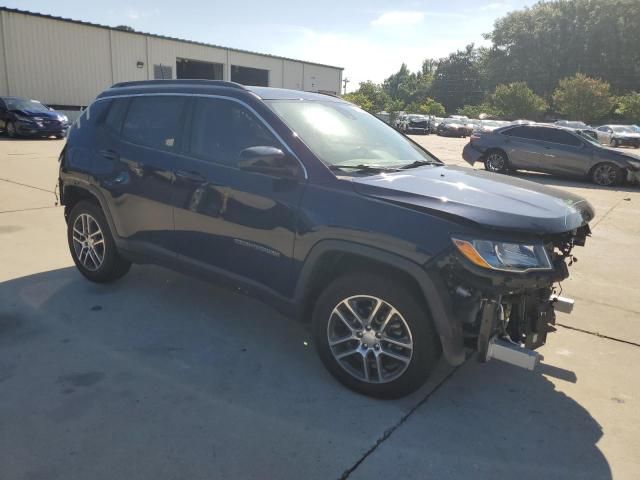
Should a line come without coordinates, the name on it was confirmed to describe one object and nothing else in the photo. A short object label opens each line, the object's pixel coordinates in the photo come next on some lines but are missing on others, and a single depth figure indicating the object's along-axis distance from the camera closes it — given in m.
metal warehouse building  26.56
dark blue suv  2.76
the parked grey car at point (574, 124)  35.92
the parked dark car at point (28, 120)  18.77
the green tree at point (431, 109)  66.38
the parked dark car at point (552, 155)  13.18
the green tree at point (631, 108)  52.19
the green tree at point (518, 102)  56.81
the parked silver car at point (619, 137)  32.12
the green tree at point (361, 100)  50.96
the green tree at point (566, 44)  72.69
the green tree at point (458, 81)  91.19
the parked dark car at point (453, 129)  39.03
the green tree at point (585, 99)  53.16
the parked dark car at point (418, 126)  38.97
